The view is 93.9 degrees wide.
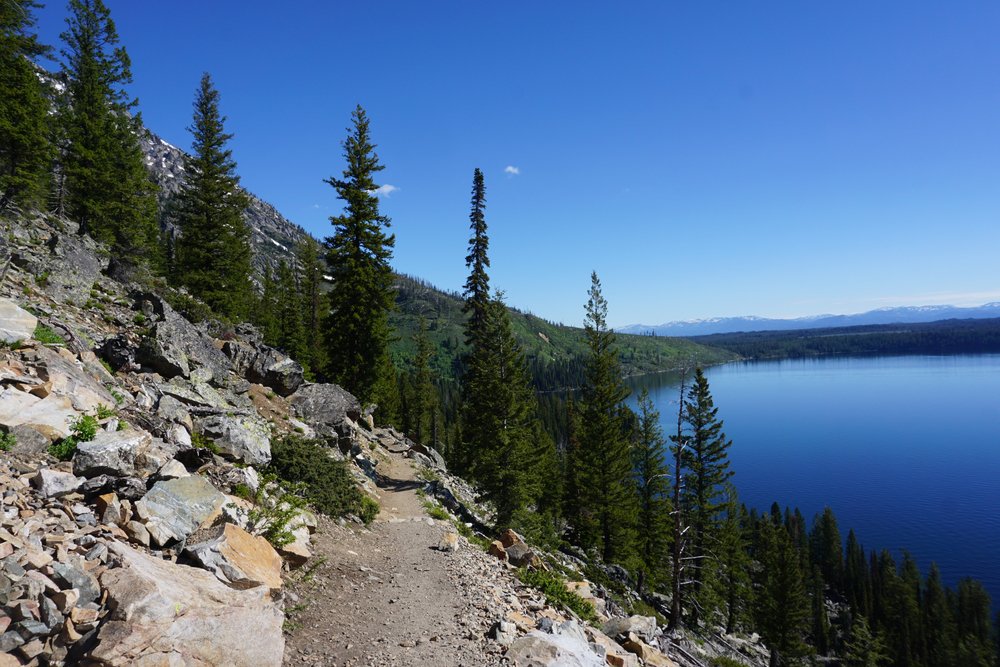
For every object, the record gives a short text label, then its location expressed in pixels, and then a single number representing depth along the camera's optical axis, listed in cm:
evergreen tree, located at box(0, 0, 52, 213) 1972
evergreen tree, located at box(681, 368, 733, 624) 3456
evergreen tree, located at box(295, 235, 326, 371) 4003
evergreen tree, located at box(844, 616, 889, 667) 4080
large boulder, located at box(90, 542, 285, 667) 503
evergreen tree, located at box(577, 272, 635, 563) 3012
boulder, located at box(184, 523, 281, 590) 716
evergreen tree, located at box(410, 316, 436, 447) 5356
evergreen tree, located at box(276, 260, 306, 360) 3944
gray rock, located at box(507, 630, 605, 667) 792
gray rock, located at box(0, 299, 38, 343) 953
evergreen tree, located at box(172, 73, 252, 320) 2791
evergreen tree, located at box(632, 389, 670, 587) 3362
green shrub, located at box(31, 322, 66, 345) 1055
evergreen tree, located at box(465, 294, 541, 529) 2161
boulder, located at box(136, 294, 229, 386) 1424
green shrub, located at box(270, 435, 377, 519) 1324
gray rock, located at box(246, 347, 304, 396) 2053
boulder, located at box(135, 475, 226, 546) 738
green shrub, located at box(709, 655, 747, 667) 2179
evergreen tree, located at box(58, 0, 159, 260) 2491
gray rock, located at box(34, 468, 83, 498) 684
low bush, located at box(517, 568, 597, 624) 1239
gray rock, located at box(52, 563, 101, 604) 539
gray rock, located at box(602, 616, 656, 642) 1199
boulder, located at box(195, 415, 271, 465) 1205
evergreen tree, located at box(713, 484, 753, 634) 3553
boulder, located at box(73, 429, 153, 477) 760
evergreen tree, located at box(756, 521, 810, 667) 3638
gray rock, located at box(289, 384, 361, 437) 2017
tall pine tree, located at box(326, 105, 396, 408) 2522
